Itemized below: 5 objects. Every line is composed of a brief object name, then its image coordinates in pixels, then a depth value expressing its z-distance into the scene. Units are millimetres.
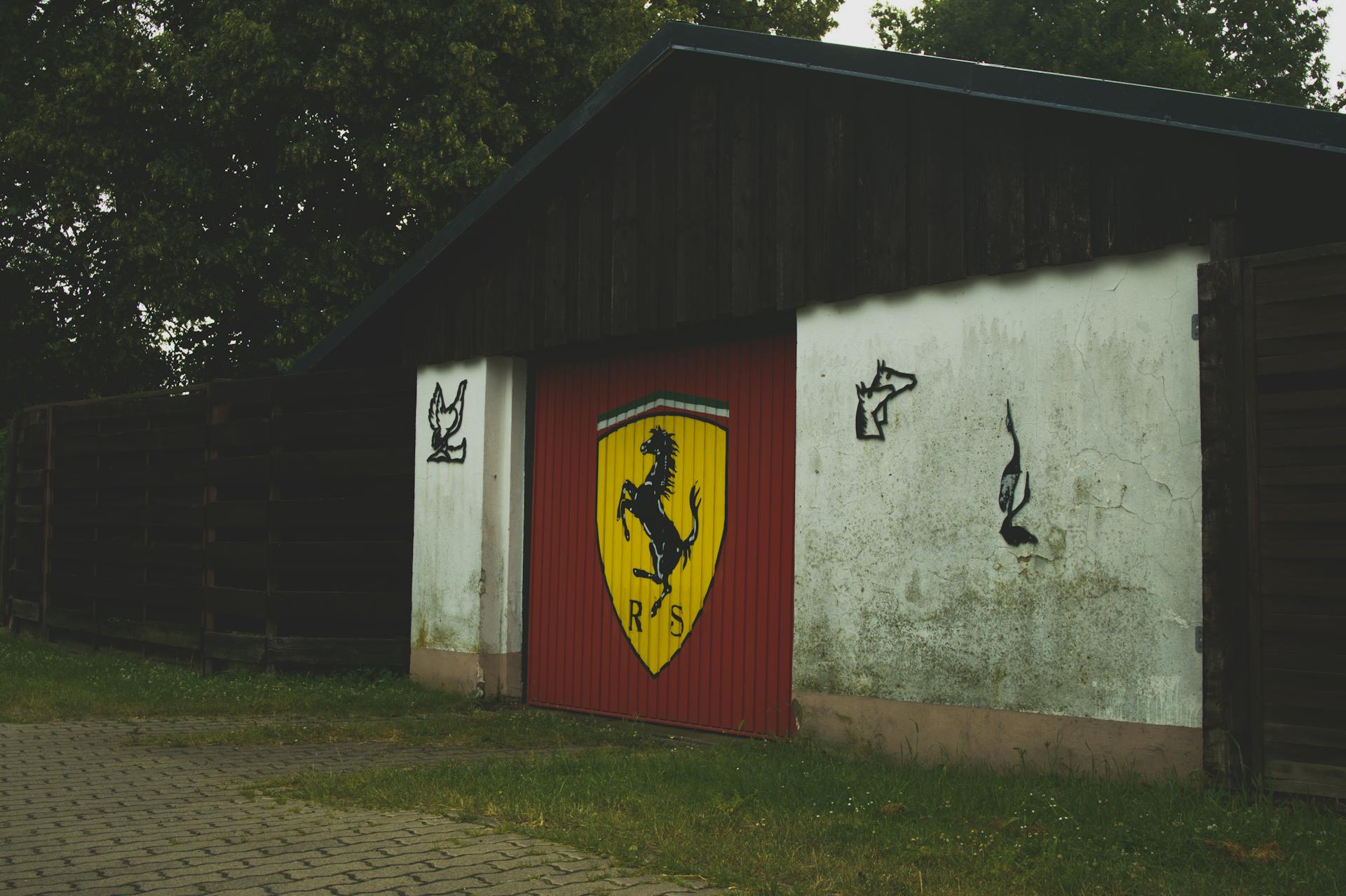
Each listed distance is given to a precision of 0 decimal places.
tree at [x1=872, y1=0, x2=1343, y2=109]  28453
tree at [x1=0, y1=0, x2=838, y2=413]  18969
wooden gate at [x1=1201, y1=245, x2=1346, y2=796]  5570
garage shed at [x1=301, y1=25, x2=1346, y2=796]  5914
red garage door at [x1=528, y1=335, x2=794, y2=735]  8773
